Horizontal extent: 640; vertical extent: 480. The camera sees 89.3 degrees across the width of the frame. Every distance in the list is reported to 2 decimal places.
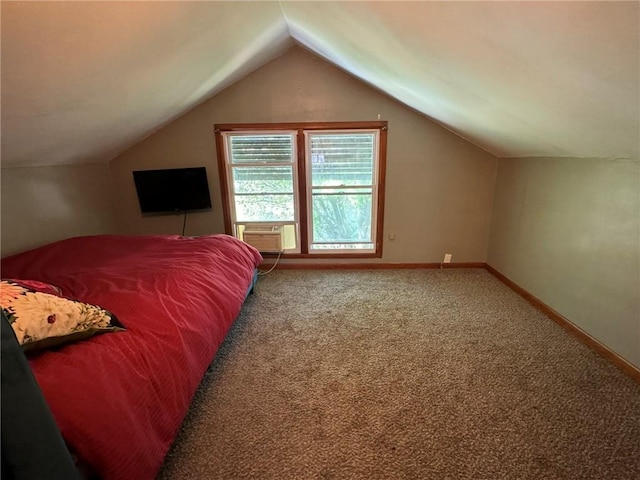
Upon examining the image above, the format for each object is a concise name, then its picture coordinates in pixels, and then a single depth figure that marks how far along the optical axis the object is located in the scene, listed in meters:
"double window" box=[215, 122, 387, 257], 3.57
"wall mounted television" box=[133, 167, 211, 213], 3.57
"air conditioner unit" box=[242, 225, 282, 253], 3.80
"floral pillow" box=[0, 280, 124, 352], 1.11
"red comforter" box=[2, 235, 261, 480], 1.04
